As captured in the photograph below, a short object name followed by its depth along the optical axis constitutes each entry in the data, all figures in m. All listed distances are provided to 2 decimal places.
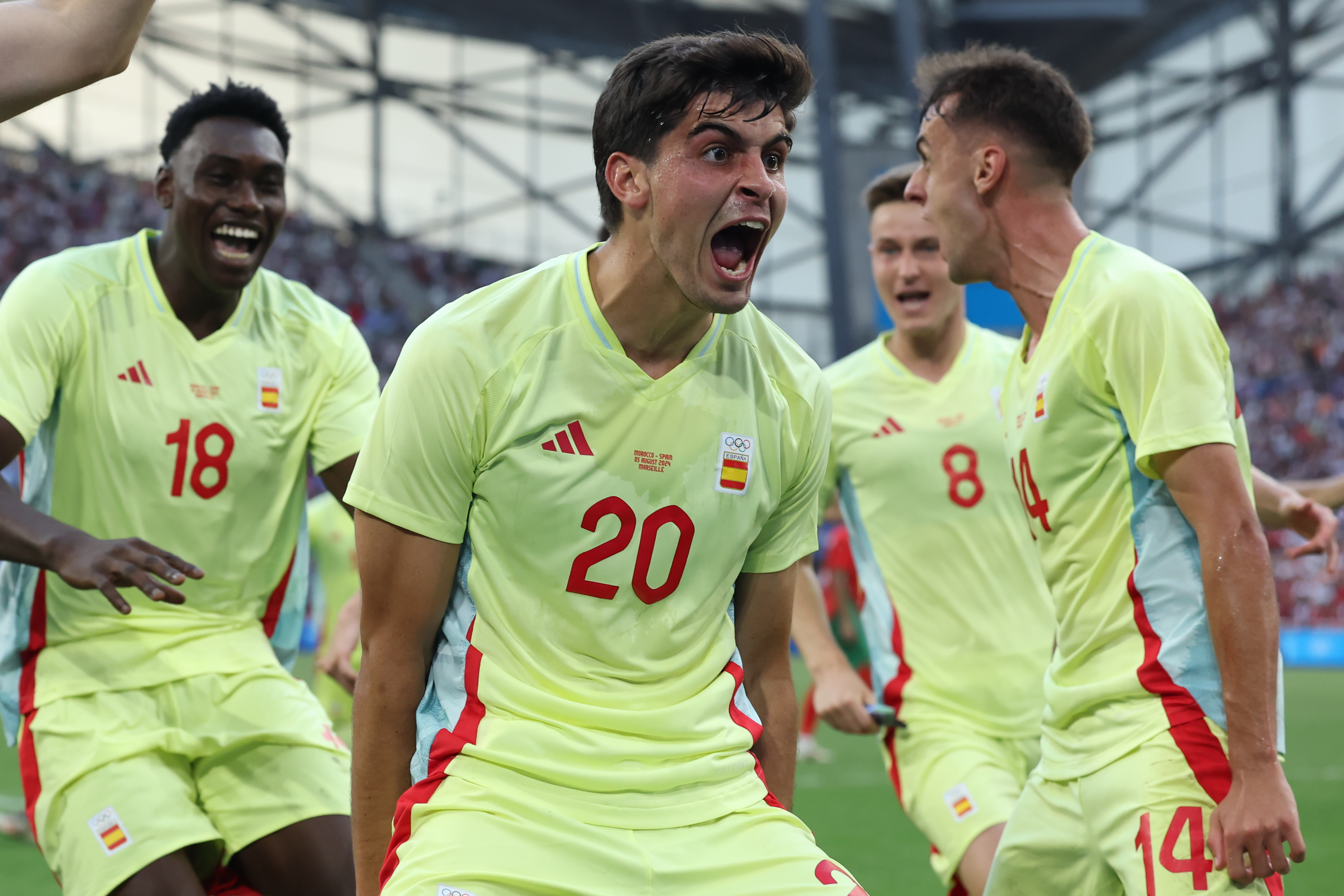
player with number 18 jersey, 7.57
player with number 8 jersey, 9.52
